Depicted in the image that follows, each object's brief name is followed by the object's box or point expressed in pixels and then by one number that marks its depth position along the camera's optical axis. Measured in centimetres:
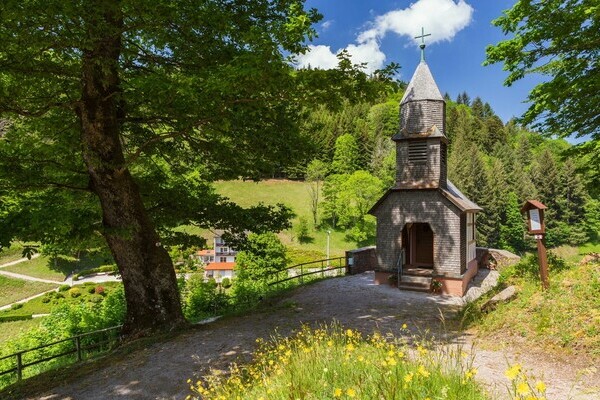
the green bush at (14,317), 3253
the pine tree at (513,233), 6431
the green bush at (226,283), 4212
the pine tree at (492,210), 6247
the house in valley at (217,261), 5819
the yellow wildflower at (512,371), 263
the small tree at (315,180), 6459
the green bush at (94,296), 3800
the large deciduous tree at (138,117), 620
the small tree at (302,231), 5819
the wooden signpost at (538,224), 938
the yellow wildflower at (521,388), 225
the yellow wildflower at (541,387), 230
